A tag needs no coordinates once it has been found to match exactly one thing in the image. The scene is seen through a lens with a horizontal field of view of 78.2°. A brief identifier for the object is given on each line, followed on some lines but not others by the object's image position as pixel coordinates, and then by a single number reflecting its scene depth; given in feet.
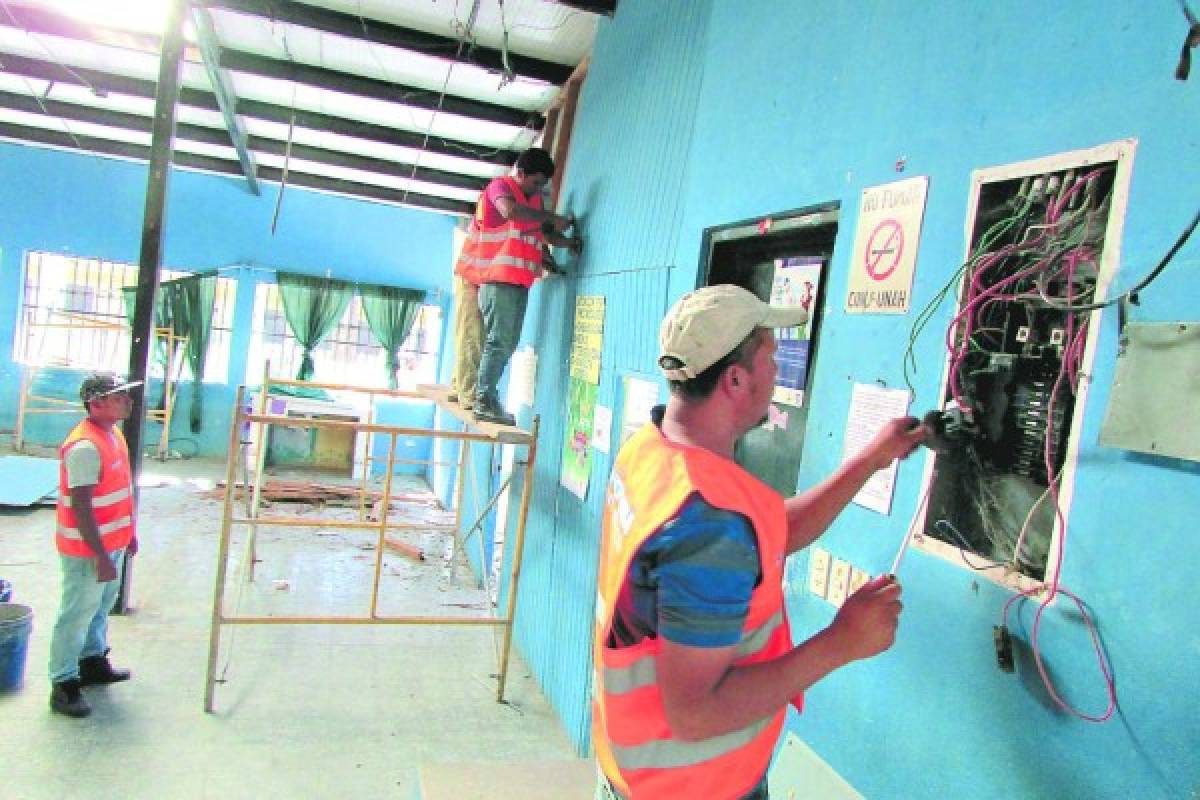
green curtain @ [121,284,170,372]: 33.17
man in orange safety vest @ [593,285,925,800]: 3.58
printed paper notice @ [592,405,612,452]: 11.60
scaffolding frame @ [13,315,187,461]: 30.83
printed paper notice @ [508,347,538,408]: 16.81
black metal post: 15.15
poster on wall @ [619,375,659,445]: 10.12
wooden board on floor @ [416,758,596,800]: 8.19
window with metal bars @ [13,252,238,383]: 32.65
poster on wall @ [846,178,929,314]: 5.46
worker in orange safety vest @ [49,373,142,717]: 11.02
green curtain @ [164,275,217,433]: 33.47
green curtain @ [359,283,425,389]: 35.35
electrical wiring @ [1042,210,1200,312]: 3.52
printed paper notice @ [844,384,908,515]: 5.48
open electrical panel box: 4.21
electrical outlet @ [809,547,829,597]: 6.16
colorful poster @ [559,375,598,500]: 12.54
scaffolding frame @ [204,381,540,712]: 11.82
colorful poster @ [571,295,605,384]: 12.52
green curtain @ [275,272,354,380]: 34.45
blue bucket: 11.70
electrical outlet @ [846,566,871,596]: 5.67
